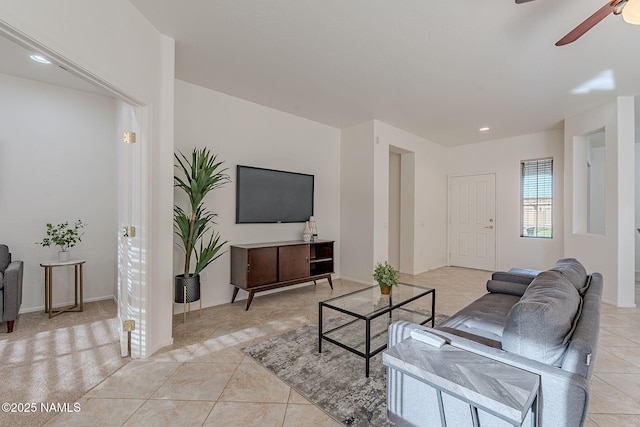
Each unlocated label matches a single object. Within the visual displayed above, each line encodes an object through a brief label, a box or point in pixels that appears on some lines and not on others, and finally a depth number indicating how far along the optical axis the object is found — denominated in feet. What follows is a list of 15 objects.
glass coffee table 7.25
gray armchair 8.52
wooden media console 11.34
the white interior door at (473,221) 19.27
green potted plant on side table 10.64
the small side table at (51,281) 10.16
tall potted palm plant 9.33
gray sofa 3.41
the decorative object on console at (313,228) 14.51
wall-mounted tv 12.47
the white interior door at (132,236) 7.47
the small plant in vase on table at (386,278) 8.64
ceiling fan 5.01
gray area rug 5.49
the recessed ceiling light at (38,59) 9.09
